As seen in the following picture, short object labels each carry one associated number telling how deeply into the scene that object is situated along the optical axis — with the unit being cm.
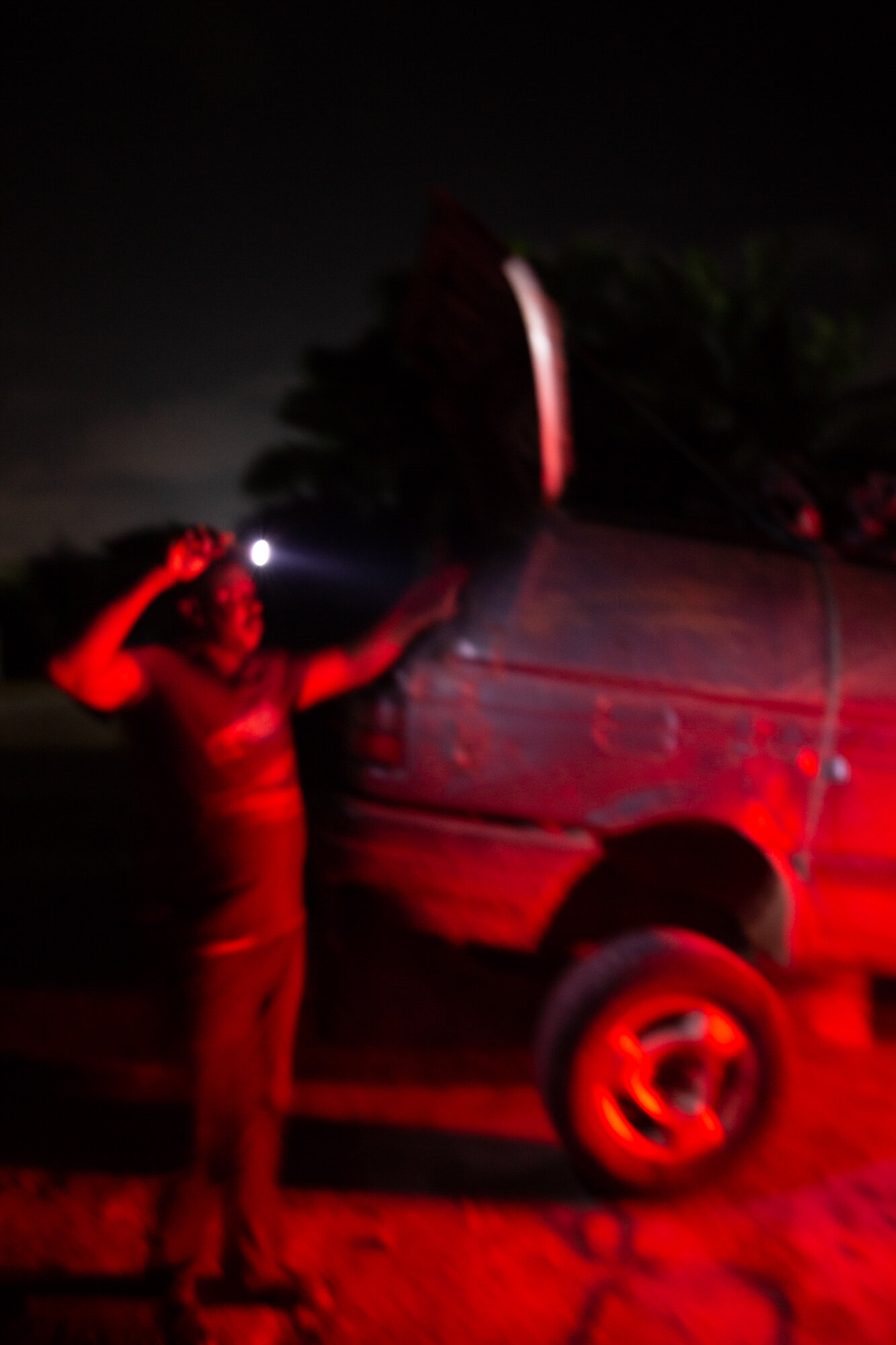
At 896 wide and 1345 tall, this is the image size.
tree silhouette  1245
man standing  243
